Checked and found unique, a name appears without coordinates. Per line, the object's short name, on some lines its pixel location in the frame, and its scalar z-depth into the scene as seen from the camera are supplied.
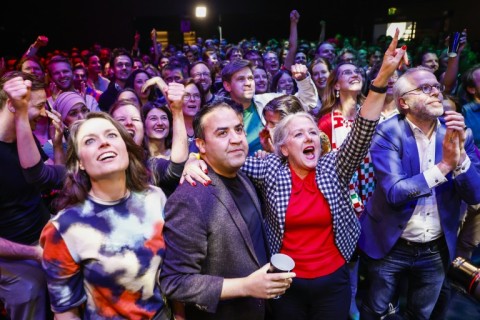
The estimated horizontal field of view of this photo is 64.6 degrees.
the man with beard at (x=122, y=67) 4.87
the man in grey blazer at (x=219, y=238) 1.39
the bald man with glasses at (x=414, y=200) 2.05
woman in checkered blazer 1.87
